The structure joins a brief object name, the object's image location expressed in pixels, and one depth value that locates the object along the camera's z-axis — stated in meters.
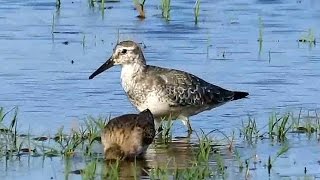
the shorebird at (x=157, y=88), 10.84
